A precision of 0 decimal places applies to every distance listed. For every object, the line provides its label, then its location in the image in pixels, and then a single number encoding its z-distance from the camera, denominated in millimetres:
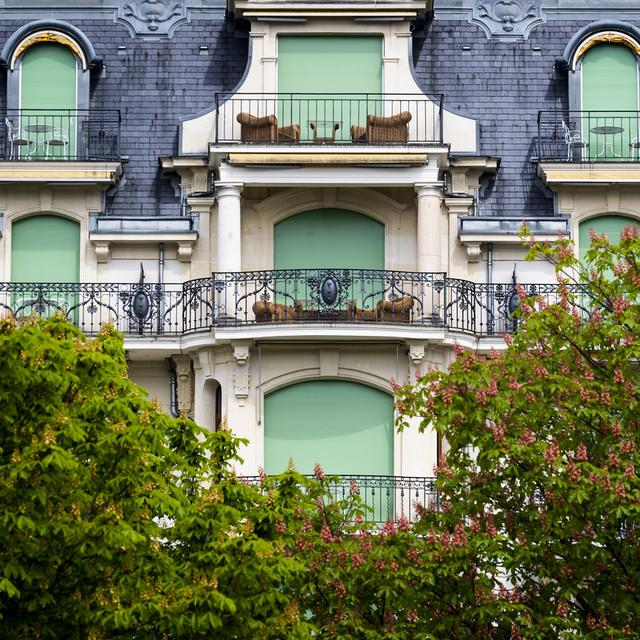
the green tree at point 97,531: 32594
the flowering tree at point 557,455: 34281
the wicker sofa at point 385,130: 43094
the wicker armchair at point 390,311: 42344
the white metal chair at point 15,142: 43844
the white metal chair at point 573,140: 44188
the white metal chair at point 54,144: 43875
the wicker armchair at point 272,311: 42344
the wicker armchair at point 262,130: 43062
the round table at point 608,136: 44188
